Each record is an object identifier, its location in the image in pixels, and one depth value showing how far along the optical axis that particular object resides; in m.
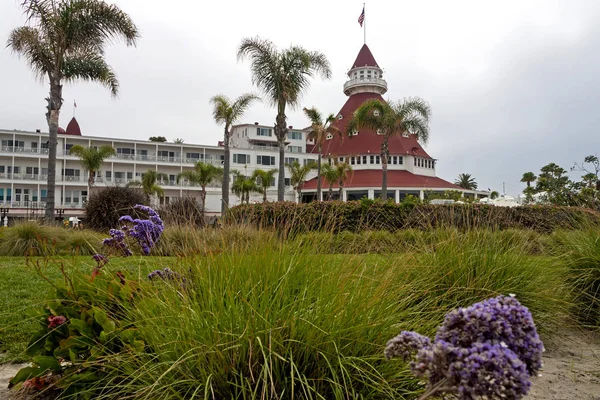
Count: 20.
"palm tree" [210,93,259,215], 30.30
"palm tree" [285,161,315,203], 51.59
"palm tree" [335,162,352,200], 45.53
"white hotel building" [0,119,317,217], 49.75
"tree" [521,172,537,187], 75.31
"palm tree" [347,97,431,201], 31.42
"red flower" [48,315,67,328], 2.59
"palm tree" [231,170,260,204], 49.54
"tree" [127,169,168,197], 48.61
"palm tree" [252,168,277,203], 50.88
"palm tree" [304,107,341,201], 38.94
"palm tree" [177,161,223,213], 45.56
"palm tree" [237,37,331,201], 24.45
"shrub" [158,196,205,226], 9.03
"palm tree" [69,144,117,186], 38.72
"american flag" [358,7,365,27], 50.23
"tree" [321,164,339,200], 45.28
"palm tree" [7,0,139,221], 16.73
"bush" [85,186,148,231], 16.95
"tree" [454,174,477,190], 90.38
